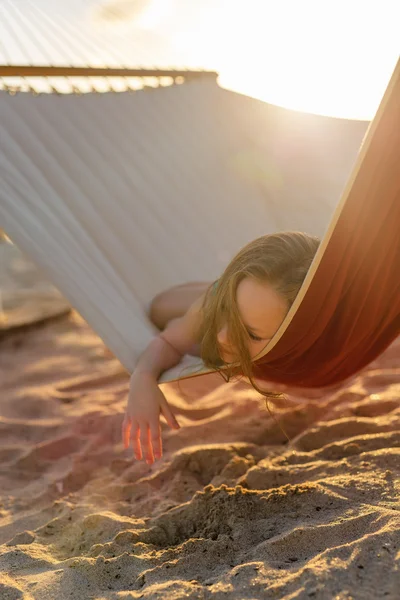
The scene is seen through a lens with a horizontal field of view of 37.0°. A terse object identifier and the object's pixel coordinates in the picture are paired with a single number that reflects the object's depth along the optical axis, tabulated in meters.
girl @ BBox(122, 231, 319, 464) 1.29
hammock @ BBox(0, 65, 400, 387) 1.15
